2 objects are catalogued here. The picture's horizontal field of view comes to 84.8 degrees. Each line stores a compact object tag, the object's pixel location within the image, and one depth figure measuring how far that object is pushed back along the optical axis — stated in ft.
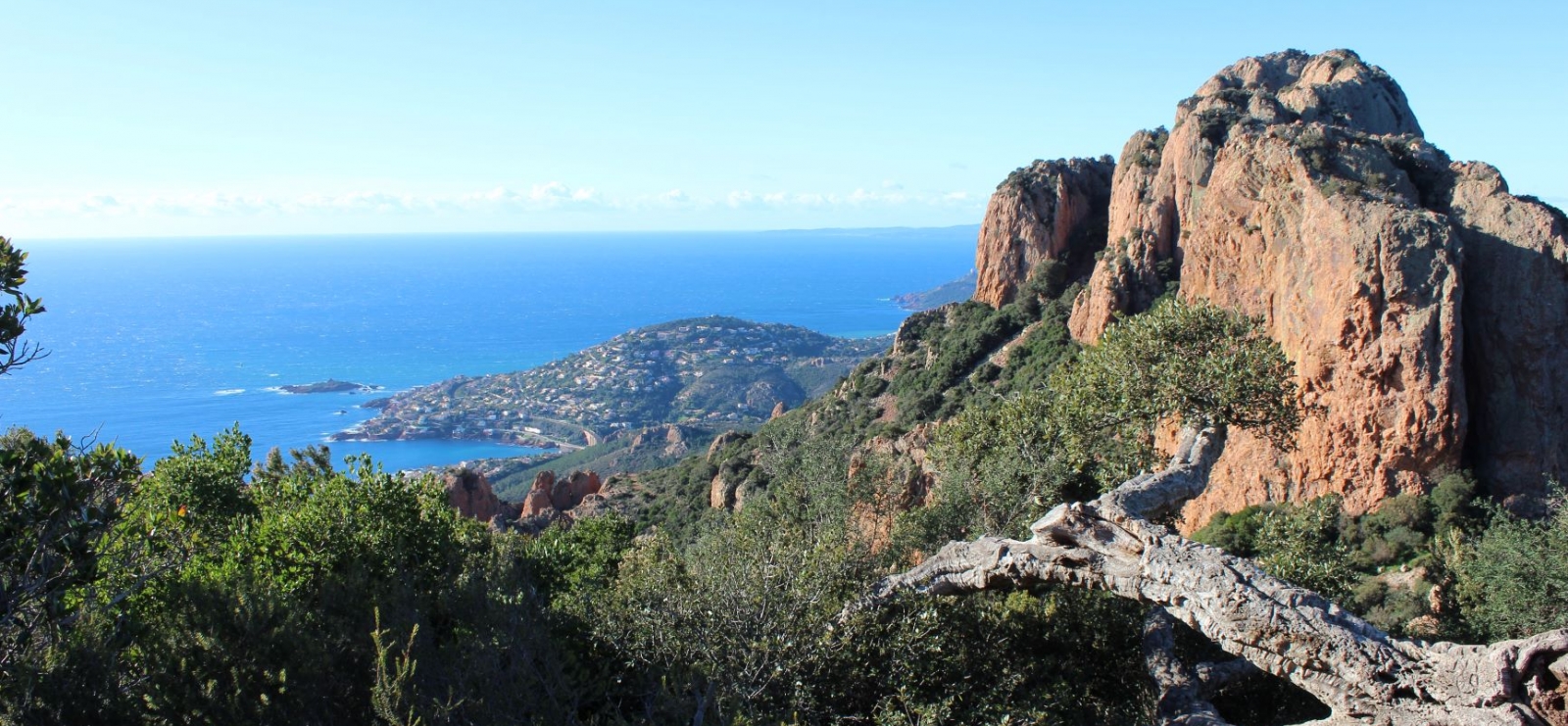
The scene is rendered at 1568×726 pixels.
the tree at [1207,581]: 21.08
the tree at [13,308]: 22.85
